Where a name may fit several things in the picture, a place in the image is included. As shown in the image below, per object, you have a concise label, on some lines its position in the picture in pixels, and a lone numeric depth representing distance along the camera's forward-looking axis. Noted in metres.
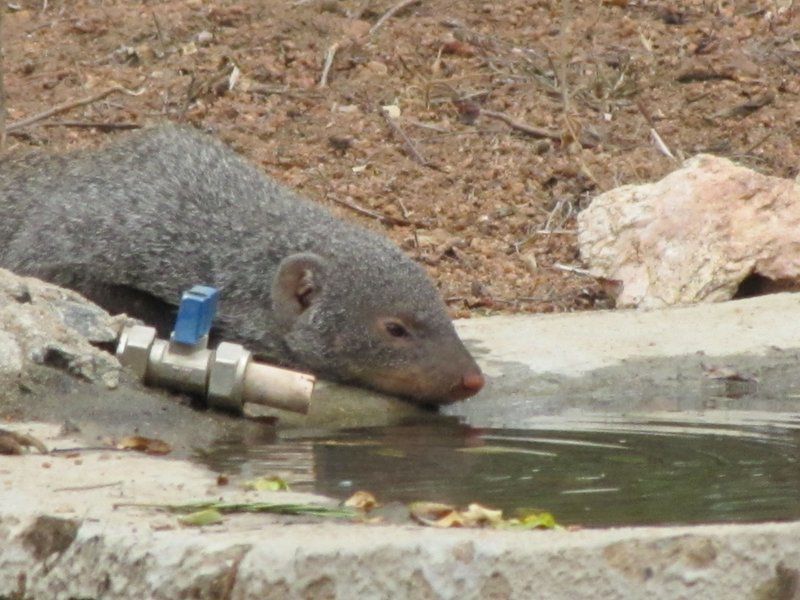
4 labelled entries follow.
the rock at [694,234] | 14.87
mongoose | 11.93
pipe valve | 10.38
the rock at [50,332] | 9.92
